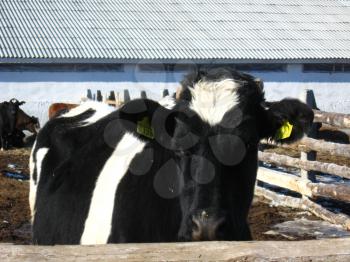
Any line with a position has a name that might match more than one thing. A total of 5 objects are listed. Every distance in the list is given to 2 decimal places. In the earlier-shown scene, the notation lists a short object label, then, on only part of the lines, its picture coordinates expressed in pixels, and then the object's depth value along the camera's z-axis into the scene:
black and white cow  3.33
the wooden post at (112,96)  16.27
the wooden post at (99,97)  16.49
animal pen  2.37
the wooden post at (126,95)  13.89
